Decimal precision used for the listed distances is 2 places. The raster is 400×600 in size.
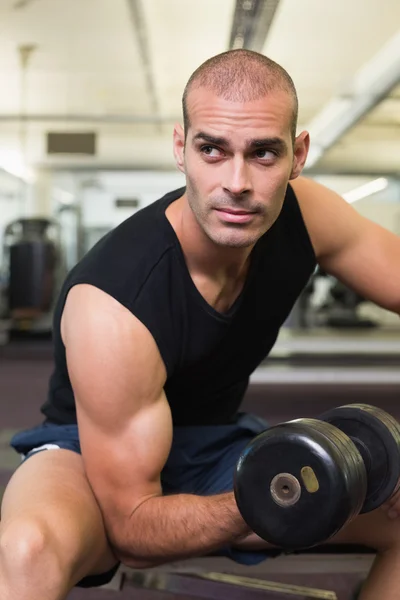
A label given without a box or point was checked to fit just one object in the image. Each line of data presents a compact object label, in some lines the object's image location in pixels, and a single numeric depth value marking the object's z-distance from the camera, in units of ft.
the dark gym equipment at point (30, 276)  17.52
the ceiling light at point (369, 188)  27.17
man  3.77
